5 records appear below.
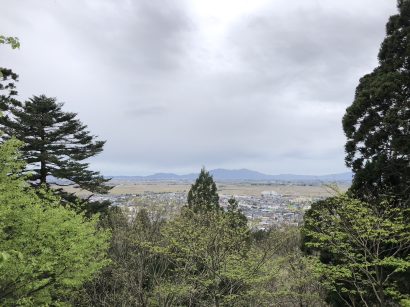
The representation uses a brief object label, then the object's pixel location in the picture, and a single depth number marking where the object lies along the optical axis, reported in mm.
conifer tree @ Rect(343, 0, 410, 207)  14484
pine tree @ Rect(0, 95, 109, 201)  25812
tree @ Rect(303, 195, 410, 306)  11938
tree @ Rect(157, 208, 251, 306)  13344
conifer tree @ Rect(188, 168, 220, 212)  39603
